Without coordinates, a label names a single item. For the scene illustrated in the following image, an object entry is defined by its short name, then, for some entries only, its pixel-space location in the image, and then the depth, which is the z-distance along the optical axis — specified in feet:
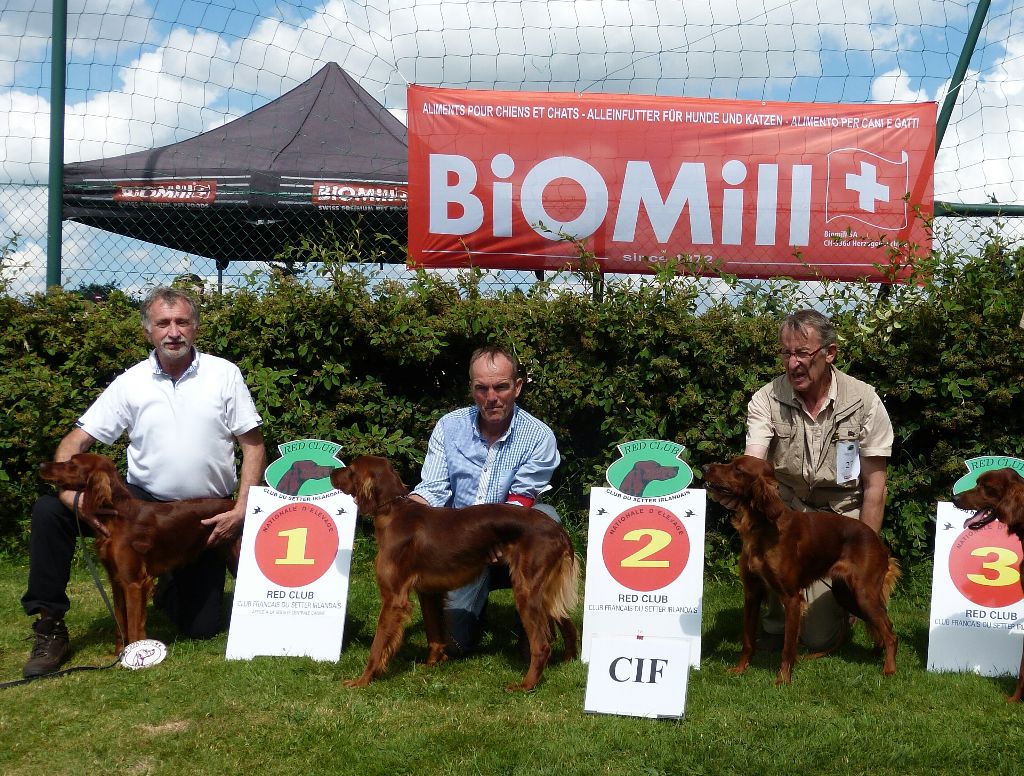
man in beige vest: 13.94
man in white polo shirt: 13.32
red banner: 18.78
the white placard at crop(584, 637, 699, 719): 10.95
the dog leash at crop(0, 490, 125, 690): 12.32
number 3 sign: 13.12
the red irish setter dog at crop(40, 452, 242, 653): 12.84
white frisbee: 12.91
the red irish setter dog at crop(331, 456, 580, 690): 12.21
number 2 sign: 13.19
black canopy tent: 20.59
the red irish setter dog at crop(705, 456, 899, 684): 12.11
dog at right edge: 11.71
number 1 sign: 13.41
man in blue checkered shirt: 13.58
